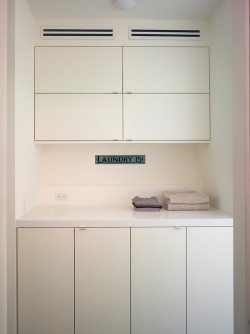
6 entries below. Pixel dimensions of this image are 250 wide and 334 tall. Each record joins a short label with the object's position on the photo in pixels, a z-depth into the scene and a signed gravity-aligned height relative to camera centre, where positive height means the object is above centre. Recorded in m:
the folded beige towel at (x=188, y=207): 2.30 -0.35
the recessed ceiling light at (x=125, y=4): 2.07 +1.27
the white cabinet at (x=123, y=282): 1.95 -0.84
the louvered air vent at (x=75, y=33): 2.35 +1.16
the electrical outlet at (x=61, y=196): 2.64 -0.30
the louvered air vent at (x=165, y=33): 2.37 +1.17
